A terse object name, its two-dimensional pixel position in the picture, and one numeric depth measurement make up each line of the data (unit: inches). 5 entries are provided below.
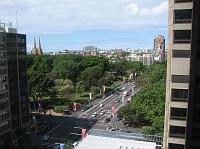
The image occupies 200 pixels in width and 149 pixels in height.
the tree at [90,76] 5462.6
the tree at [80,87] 5173.7
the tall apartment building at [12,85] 2711.6
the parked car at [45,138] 3080.7
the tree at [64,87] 4475.9
